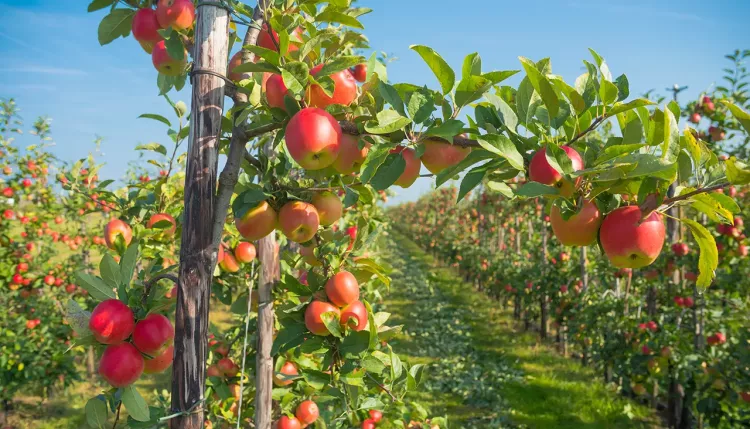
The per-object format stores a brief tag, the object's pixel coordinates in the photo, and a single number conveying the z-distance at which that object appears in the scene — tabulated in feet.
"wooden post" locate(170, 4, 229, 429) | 3.66
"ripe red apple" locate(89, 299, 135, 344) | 3.57
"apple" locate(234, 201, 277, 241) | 4.45
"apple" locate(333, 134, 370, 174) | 3.82
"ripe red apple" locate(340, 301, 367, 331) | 5.08
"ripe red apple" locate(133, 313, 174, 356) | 3.88
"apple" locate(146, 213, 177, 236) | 6.31
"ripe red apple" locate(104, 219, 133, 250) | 6.20
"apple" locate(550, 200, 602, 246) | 3.43
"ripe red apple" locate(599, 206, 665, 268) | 3.24
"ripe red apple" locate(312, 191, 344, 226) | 4.82
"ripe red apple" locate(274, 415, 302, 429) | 6.99
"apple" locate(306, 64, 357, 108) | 3.73
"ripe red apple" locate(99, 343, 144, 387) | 3.70
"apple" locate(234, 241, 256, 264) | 7.36
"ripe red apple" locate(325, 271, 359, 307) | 5.15
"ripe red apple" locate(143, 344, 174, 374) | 4.12
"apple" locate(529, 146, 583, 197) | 3.15
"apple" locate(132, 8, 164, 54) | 4.73
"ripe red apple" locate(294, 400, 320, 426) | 7.23
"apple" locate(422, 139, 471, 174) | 3.75
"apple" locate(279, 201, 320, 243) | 4.54
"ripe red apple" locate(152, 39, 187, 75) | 4.76
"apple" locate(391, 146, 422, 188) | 3.85
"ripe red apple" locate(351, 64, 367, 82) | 7.02
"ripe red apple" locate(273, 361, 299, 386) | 7.23
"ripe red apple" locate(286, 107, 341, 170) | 3.35
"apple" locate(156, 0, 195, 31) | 4.39
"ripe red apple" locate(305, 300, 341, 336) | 4.98
